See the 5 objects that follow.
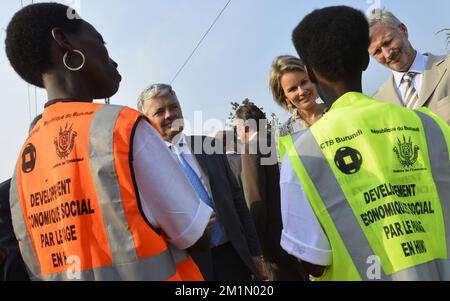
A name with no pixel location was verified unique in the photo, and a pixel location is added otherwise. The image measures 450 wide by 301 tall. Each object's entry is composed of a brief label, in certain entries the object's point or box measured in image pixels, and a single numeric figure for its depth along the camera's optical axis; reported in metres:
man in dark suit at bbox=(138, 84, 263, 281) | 2.86
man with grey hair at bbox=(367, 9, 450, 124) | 3.38
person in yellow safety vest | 1.59
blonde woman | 3.64
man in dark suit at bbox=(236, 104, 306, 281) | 3.38
